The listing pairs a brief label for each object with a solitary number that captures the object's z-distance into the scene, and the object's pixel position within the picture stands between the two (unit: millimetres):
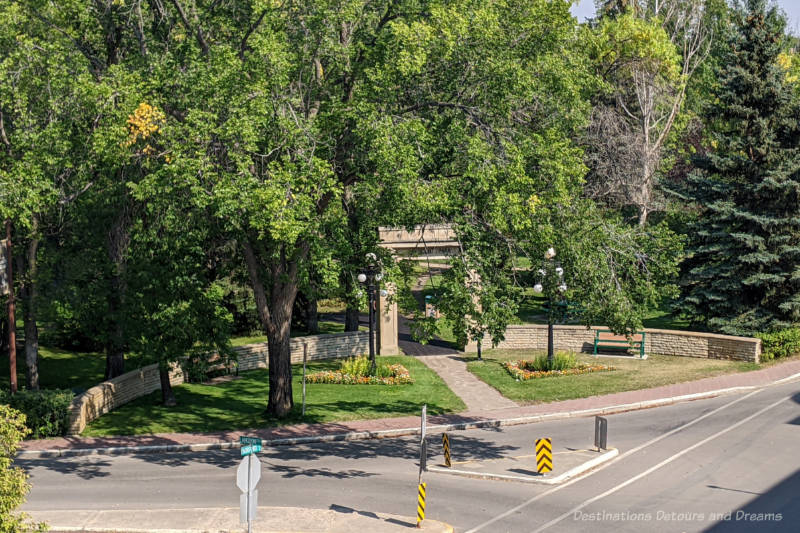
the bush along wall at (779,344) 33500
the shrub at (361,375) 31984
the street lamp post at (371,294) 31156
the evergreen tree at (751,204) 34781
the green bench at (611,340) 35719
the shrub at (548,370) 32469
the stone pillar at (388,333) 36781
